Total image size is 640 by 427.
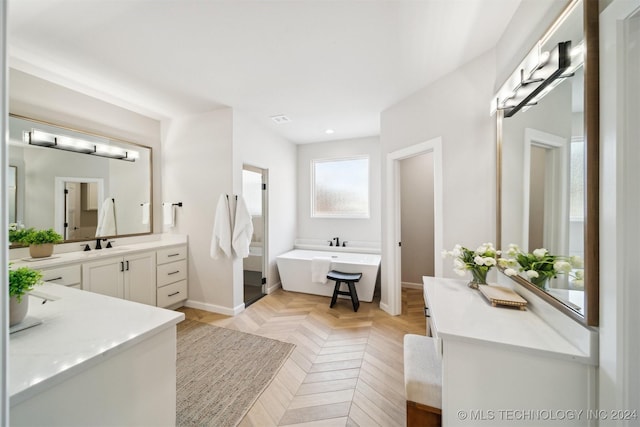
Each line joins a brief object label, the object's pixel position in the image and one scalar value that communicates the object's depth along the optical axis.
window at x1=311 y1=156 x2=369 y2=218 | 4.21
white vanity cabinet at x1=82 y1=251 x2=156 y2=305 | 2.25
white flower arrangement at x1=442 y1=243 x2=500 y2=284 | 1.53
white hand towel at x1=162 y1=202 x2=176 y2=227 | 3.18
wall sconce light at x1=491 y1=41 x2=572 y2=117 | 1.04
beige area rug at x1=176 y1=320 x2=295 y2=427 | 1.56
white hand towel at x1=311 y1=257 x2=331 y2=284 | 3.41
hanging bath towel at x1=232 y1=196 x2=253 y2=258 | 2.94
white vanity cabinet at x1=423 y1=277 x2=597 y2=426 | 0.91
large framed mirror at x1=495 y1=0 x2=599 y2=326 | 0.89
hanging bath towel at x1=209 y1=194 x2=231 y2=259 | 2.87
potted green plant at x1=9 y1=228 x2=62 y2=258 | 2.04
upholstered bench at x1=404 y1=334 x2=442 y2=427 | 1.14
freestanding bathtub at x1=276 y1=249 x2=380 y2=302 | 3.30
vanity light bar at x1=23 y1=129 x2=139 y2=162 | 2.18
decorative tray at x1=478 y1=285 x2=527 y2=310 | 1.28
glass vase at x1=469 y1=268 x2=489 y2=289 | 1.59
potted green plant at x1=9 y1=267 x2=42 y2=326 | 0.84
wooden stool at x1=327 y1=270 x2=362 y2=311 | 3.09
